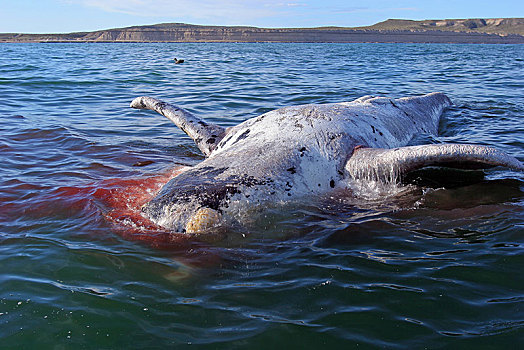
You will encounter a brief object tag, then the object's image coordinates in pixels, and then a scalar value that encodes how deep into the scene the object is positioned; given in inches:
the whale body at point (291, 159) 183.6
